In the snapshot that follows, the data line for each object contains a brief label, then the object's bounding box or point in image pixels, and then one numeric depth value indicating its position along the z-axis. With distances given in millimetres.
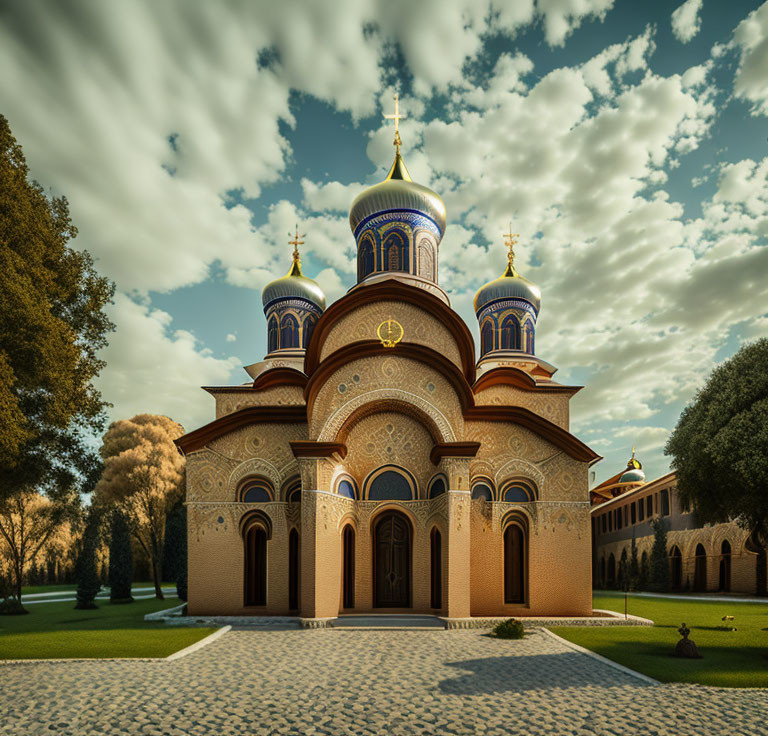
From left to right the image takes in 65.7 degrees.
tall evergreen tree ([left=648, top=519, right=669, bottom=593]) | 28094
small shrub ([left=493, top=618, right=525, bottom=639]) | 12227
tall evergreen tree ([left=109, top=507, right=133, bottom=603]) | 22375
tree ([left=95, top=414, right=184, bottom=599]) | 27234
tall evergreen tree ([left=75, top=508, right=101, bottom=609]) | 19922
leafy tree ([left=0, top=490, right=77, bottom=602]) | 16312
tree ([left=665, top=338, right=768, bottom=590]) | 10625
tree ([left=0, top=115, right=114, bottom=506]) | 11820
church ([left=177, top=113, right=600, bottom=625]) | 14680
